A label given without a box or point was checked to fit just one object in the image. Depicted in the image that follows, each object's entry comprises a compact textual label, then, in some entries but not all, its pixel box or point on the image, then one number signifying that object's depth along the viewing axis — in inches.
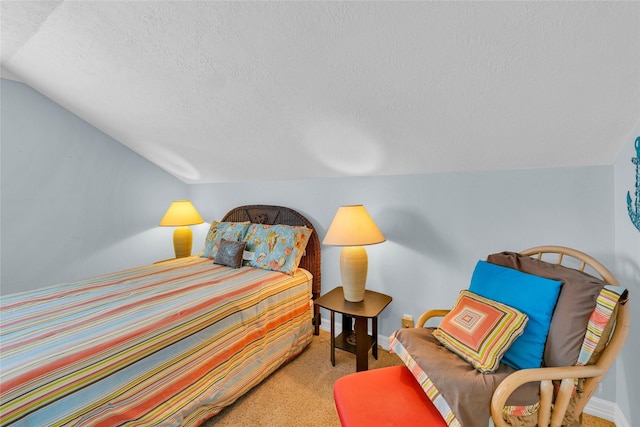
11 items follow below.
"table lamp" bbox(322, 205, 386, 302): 76.7
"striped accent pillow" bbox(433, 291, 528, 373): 43.8
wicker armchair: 37.7
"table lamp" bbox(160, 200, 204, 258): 120.5
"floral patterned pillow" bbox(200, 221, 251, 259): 107.8
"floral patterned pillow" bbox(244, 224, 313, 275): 92.7
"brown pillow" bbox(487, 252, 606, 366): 42.0
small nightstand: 73.2
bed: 42.1
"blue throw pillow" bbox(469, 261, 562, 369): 44.6
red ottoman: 40.6
